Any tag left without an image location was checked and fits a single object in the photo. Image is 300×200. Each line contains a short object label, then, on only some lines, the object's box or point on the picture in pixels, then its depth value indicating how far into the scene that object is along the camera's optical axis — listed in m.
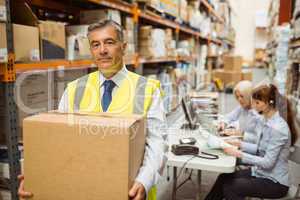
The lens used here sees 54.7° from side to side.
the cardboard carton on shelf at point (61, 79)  2.47
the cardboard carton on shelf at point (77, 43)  2.30
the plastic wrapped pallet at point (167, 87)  4.44
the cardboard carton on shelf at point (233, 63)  8.49
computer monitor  2.41
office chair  1.96
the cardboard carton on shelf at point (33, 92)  1.99
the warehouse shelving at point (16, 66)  1.66
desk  1.71
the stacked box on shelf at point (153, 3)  3.41
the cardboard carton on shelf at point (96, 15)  2.73
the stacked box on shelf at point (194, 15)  5.79
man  1.25
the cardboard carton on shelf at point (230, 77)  8.12
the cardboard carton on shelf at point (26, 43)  1.71
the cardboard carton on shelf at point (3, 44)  1.56
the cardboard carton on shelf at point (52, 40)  2.00
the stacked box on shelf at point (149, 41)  3.68
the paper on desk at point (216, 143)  1.97
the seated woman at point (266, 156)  1.84
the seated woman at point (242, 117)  2.54
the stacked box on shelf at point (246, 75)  8.26
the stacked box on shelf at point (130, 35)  3.14
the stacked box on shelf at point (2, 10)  1.55
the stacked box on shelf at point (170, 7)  4.06
